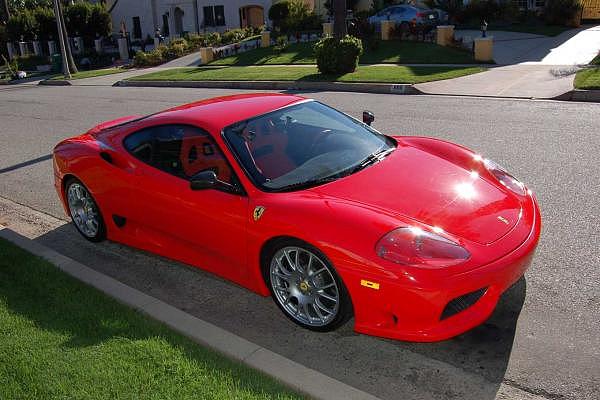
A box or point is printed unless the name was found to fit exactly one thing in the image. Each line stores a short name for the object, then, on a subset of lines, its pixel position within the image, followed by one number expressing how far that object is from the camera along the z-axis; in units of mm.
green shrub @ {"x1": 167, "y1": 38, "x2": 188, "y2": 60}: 33625
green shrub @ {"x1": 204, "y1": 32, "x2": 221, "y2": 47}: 34656
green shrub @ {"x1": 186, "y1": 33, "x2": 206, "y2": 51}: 35312
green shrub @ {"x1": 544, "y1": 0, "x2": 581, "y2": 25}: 26453
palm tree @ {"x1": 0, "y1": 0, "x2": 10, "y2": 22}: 48156
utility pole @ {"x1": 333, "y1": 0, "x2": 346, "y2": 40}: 18500
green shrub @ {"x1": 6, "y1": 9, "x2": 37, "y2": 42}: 44906
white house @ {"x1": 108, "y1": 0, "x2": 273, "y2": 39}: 42969
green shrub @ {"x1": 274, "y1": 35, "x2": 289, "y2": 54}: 26641
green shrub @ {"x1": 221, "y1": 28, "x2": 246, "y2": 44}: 34594
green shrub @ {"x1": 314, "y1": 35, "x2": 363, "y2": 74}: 17812
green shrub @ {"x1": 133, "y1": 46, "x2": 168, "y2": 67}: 32219
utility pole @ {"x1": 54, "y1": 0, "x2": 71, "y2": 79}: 27703
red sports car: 3420
